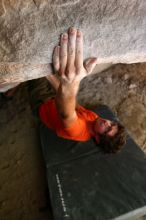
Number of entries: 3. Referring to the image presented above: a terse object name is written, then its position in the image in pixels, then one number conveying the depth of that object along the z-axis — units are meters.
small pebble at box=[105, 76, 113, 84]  2.93
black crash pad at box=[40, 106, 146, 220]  1.91
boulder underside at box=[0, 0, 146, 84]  0.90
